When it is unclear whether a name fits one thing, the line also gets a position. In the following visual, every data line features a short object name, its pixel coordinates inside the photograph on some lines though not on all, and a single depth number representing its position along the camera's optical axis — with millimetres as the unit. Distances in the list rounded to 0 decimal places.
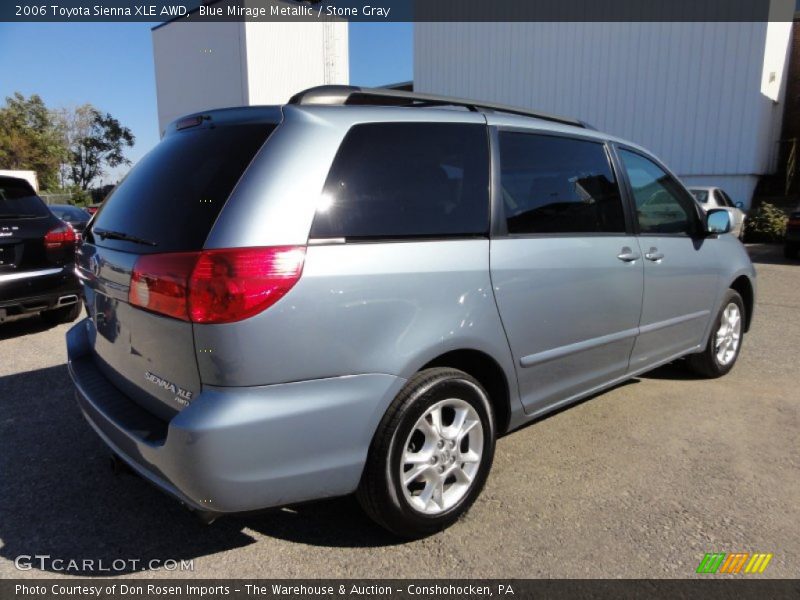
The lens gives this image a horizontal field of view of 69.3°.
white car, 13719
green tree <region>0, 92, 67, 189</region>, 37062
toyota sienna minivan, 1934
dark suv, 5242
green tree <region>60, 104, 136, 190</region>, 45938
